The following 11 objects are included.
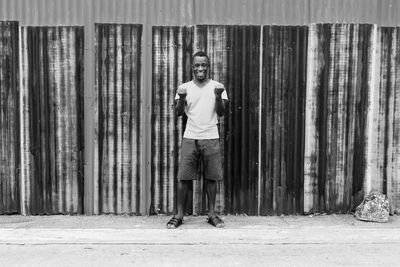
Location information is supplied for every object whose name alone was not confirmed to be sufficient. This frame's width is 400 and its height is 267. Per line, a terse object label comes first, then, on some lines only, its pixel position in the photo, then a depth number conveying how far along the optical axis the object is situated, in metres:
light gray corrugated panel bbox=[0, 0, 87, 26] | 6.23
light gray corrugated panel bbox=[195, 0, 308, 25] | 6.26
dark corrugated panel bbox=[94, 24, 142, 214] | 6.27
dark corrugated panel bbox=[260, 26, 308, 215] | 6.34
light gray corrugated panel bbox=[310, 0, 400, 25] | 6.33
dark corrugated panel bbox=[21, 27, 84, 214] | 6.26
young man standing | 5.92
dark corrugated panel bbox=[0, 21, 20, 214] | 6.27
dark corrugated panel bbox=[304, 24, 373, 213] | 6.36
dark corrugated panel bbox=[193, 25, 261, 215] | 6.30
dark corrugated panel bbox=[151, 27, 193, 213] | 6.27
